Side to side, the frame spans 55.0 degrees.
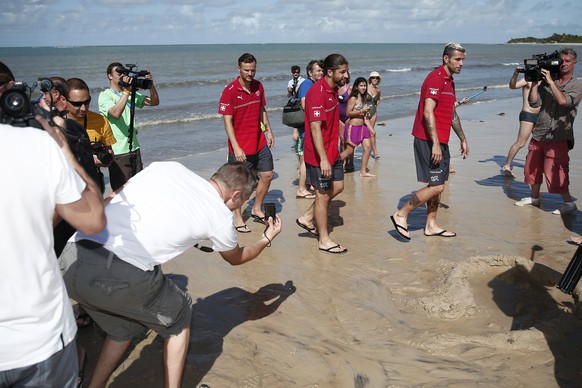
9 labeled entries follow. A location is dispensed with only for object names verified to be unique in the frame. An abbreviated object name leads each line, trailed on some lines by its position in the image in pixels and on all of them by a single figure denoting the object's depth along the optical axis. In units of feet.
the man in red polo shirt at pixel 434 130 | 18.52
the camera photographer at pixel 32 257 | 6.24
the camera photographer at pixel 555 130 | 20.94
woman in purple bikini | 27.35
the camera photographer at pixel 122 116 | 17.57
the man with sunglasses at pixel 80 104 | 14.33
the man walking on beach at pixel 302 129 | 25.30
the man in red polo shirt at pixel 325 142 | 17.87
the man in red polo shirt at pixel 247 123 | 20.04
